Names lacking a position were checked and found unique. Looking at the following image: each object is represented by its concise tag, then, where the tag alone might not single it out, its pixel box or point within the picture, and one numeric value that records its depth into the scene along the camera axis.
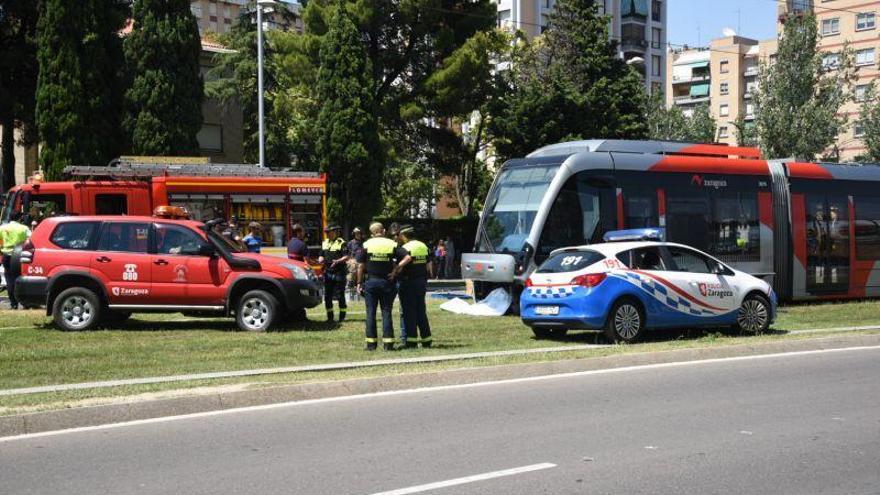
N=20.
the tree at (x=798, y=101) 45.53
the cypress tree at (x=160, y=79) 33.84
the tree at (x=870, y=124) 52.16
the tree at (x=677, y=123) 59.09
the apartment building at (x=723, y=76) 98.44
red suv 15.51
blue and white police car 14.57
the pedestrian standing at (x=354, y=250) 19.67
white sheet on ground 19.44
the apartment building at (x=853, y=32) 79.94
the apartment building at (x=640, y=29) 85.91
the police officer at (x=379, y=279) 13.20
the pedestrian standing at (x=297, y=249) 18.67
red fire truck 23.70
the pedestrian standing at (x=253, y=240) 19.64
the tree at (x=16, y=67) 36.66
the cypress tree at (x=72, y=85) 32.75
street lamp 28.67
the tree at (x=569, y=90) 38.38
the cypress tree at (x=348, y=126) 33.84
